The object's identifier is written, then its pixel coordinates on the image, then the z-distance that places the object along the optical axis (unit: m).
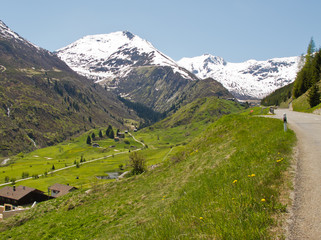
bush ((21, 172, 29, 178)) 157.80
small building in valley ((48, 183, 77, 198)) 102.88
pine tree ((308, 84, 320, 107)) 65.94
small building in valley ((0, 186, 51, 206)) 96.26
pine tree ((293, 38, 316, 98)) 101.50
